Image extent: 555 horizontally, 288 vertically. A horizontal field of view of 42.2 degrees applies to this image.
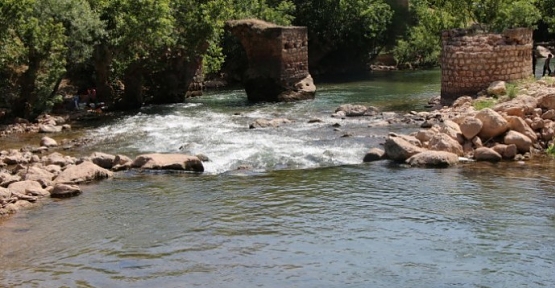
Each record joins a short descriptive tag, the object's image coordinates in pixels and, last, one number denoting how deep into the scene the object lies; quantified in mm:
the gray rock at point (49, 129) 26947
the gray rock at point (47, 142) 23780
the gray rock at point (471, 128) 20375
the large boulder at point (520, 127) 20625
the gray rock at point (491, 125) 20297
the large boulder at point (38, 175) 17906
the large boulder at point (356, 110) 28469
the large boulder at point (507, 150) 19641
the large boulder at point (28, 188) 16953
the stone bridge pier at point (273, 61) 35438
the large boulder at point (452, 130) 20594
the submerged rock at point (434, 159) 19000
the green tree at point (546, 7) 48469
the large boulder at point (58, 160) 20344
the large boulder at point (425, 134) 20625
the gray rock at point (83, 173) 18391
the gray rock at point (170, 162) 19672
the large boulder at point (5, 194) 16094
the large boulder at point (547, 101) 21859
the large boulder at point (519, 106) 21438
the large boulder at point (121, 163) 20008
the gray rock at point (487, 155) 19469
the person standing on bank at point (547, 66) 33188
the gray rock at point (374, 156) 20109
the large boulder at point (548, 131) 20828
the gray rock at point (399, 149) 19578
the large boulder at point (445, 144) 19922
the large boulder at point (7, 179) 17625
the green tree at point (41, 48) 26422
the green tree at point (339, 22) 51938
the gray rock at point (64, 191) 17203
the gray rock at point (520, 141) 19906
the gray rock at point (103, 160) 20188
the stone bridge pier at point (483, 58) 28109
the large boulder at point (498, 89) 26688
